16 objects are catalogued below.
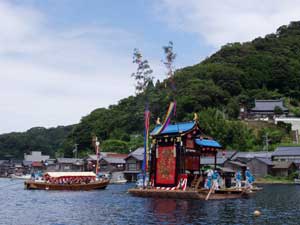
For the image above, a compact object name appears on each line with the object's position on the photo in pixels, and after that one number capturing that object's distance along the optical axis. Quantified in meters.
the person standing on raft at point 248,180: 46.62
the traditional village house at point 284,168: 77.44
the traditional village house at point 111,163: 94.81
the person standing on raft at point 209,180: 40.16
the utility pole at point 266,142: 85.30
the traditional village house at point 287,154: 78.81
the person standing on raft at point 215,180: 39.94
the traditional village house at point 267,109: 100.81
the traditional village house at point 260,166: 79.29
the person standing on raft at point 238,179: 46.00
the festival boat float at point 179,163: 40.22
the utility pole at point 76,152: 118.94
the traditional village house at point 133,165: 89.00
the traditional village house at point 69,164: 106.06
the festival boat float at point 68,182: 56.72
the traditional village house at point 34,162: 129.88
